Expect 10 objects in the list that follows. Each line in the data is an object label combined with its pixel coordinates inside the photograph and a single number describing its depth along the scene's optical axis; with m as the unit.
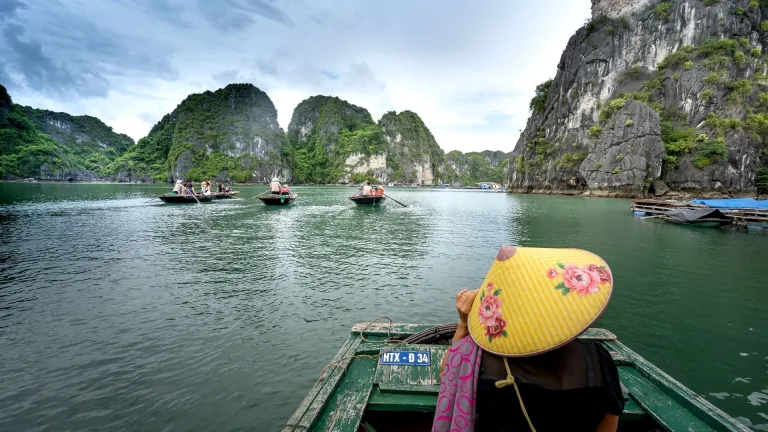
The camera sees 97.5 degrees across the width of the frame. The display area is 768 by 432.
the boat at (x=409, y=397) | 2.70
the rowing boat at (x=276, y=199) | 33.53
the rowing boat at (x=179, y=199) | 33.59
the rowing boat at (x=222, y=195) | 41.46
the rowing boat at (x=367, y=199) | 34.56
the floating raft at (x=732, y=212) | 20.39
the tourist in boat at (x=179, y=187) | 35.04
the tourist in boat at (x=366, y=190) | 34.97
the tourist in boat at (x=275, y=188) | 35.29
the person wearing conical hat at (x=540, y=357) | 1.48
